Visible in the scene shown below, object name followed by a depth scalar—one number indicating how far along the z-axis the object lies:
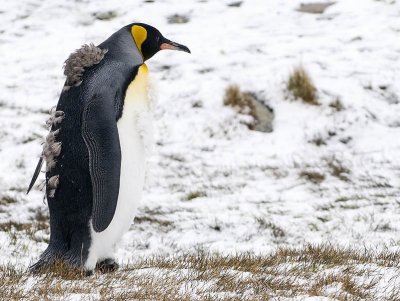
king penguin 9.75
